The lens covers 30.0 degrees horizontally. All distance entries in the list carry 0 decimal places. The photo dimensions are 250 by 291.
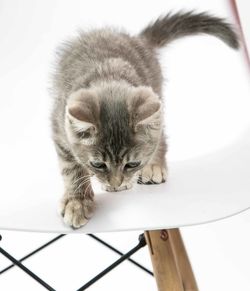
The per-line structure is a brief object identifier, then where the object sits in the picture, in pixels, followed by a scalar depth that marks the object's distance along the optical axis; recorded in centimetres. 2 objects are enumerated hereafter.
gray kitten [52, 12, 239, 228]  88
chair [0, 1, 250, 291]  87
